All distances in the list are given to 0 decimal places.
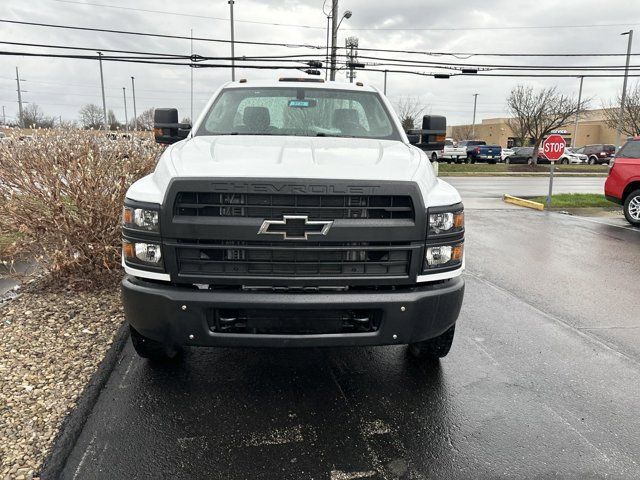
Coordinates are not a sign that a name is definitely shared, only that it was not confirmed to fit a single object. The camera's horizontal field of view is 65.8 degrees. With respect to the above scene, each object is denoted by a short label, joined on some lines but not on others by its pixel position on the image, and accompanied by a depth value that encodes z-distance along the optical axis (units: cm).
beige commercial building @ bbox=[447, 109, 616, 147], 7144
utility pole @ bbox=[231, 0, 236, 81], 2685
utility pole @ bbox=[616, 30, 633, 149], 3160
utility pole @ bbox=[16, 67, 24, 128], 5610
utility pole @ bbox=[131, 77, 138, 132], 6346
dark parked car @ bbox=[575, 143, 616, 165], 4384
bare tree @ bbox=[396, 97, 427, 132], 4429
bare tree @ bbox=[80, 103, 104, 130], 6612
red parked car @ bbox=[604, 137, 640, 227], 1055
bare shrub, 495
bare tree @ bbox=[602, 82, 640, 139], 3509
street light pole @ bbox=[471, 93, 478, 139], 7594
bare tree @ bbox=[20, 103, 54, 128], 6346
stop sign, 1310
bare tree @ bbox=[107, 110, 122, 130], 7507
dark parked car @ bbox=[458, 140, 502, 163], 4119
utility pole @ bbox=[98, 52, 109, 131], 3879
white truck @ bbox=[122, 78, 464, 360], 275
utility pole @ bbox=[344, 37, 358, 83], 2380
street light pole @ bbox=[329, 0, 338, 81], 2367
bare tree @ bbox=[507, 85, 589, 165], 3772
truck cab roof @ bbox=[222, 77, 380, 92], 470
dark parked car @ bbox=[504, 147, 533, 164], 4206
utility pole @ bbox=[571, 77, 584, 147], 4034
